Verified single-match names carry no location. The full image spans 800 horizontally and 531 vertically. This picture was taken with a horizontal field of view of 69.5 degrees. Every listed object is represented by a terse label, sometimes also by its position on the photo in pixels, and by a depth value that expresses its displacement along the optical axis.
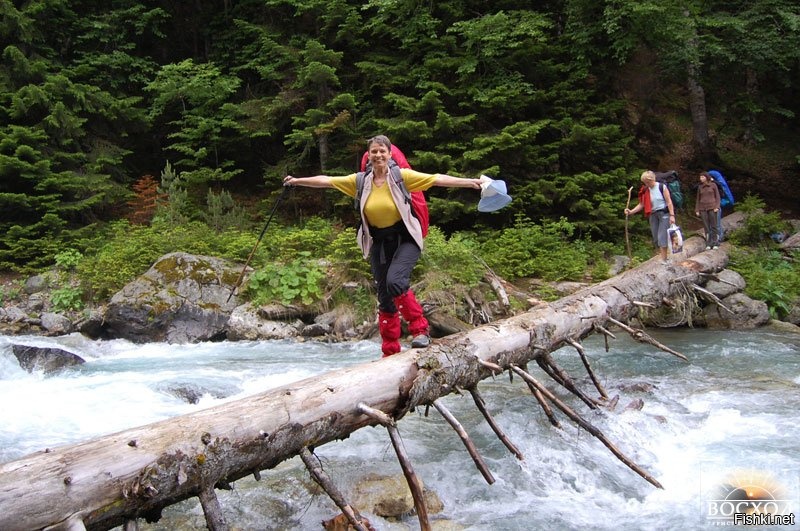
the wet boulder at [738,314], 10.33
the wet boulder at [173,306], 10.90
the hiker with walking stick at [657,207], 9.69
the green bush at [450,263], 10.97
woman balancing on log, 4.93
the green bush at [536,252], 12.33
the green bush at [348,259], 11.63
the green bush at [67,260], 14.13
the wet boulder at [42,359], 8.41
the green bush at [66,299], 12.33
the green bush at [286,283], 11.38
